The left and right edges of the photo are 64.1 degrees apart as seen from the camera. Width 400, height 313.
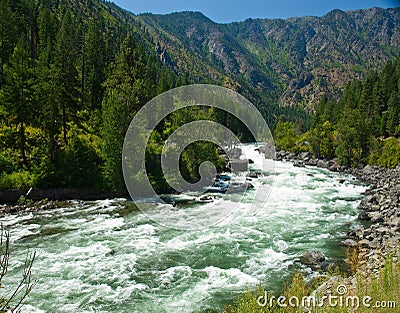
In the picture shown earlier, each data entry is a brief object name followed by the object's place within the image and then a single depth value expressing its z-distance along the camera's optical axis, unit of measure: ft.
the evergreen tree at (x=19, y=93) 83.66
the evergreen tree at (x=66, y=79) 97.50
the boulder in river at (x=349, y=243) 56.00
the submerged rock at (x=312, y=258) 49.65
